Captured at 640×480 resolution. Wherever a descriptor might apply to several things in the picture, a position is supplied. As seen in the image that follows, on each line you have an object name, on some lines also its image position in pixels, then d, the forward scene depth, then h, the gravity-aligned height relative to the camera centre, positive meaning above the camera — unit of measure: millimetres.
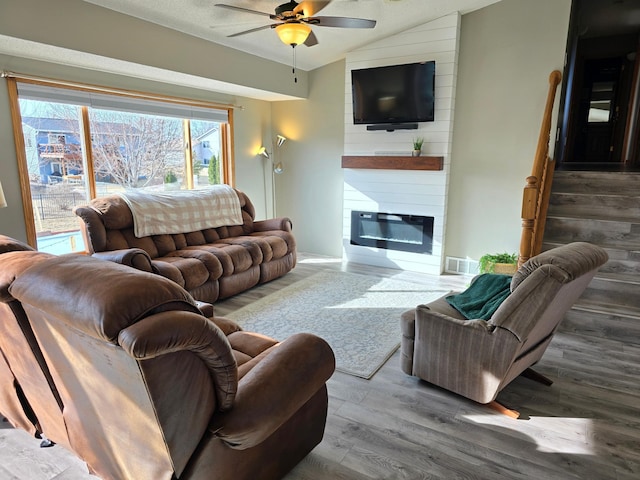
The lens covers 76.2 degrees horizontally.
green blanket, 2455 -876
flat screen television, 4590 +730
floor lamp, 5973 -115
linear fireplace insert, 5020 -933
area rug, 2981 -1392
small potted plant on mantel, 4793 +115
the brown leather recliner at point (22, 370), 1479 -865
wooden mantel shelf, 4703 -62
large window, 3615 +79
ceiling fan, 2924 +990
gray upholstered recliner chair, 1997 -939
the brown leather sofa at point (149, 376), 1066 -697
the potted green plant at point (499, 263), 4059 -1073
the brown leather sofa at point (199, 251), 3533 -914
